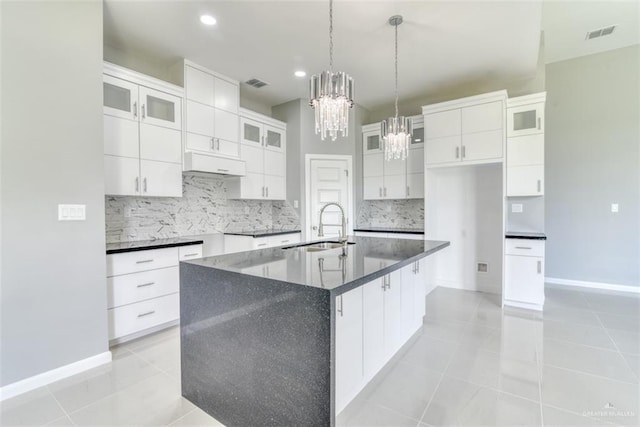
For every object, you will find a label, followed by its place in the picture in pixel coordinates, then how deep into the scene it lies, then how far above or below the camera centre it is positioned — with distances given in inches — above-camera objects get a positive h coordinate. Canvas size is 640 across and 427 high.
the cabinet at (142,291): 100.7 -29.5
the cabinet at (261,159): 160.1 +29.1
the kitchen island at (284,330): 49.9 -24.8
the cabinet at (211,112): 132.3 +46.3
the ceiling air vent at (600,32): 142.0 +86.3
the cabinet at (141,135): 106.9 +29.3
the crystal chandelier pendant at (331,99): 80.2 +30.4
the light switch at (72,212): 84.2 -0.8
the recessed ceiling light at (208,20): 102.4 +66.5
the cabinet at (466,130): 144.4 +40.3
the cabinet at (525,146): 139.9 +30.2
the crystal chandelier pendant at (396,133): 106.9 +27.7
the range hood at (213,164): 127.5 +20.7
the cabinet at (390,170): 174.6 +24.1
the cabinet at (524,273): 135.1 -30.1
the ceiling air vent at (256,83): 154.0 +66.9
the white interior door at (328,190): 179.6 +12.0
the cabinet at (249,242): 152.0 -17.2
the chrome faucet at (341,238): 95.9 -10.3
